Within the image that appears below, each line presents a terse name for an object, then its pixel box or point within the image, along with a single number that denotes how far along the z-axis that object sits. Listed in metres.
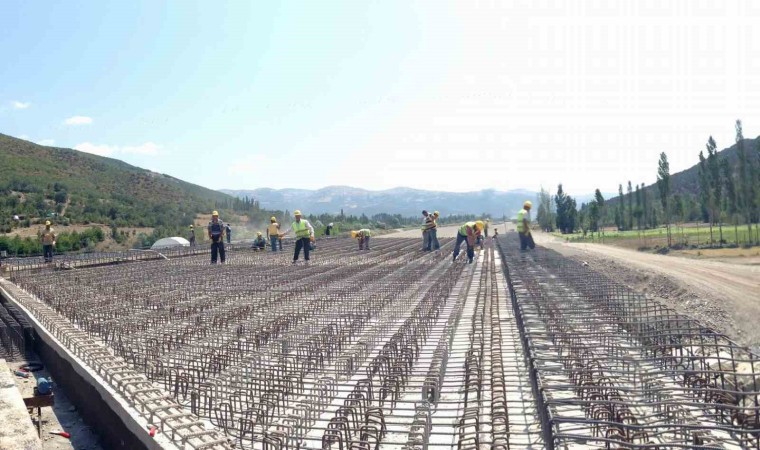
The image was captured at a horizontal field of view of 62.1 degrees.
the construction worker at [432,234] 21.72
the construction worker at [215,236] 17.30
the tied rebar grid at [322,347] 4.75
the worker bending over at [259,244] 25.04
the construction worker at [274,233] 22.95
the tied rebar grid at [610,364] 4.10
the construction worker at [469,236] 17.80
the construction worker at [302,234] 17.64
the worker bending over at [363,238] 25.05
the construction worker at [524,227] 17.80
